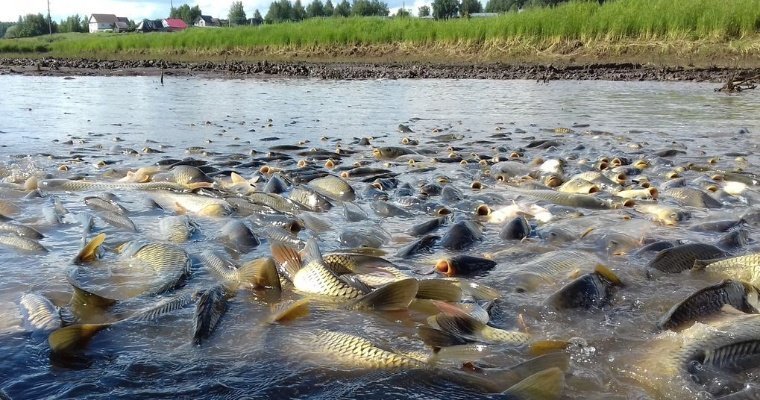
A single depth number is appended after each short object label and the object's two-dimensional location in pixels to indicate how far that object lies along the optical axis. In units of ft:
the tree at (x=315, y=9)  276.74
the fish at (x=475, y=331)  8.92
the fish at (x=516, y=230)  14.60
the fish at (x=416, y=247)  13.32
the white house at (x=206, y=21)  336.49
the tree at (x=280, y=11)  274.36
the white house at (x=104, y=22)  327.08
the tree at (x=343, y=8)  256.87
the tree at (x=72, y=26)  266.98
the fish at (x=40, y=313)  9.20
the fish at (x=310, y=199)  17.41
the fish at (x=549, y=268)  11.40
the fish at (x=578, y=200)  17.46
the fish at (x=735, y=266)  11.13
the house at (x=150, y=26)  258.45
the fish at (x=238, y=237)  13.78
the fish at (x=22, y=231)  13.91
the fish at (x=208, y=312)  9.05
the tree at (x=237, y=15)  324.60
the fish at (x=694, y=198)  17.43
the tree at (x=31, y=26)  238.48
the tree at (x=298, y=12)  278.67
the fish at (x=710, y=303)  9.46
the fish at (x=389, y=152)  26.00
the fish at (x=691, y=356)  7.74
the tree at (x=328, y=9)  267.80
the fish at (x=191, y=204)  16.63
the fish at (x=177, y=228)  14.35
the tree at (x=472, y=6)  262.43
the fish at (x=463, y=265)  11.96
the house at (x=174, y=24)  283.42
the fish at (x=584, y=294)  10.18
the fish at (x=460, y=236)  13.87
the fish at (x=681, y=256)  11.98
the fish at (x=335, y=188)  18.84
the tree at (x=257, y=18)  302.06
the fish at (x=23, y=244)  13.00
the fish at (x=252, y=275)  11.14
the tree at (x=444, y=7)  248.73
